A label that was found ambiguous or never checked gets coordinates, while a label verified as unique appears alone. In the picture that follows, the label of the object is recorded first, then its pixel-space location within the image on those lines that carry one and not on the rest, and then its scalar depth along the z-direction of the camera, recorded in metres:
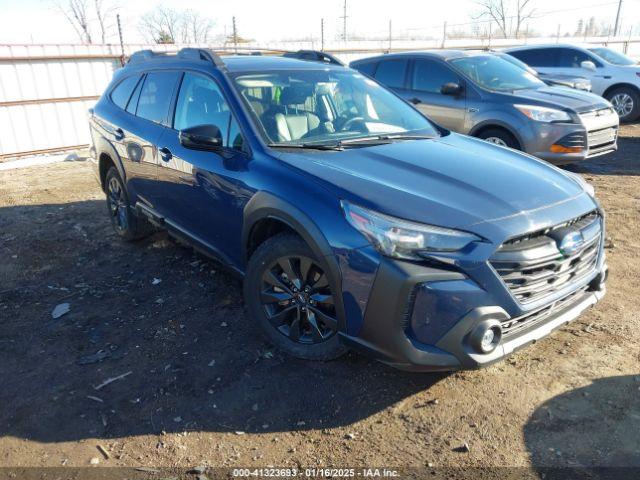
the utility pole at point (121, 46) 11.55
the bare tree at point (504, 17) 45.97
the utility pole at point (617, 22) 42.97
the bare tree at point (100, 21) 36.16
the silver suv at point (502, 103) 6.66
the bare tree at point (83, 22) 36.69
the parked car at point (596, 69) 11.59
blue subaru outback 2.45
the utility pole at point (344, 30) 29.41
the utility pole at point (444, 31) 26.73
